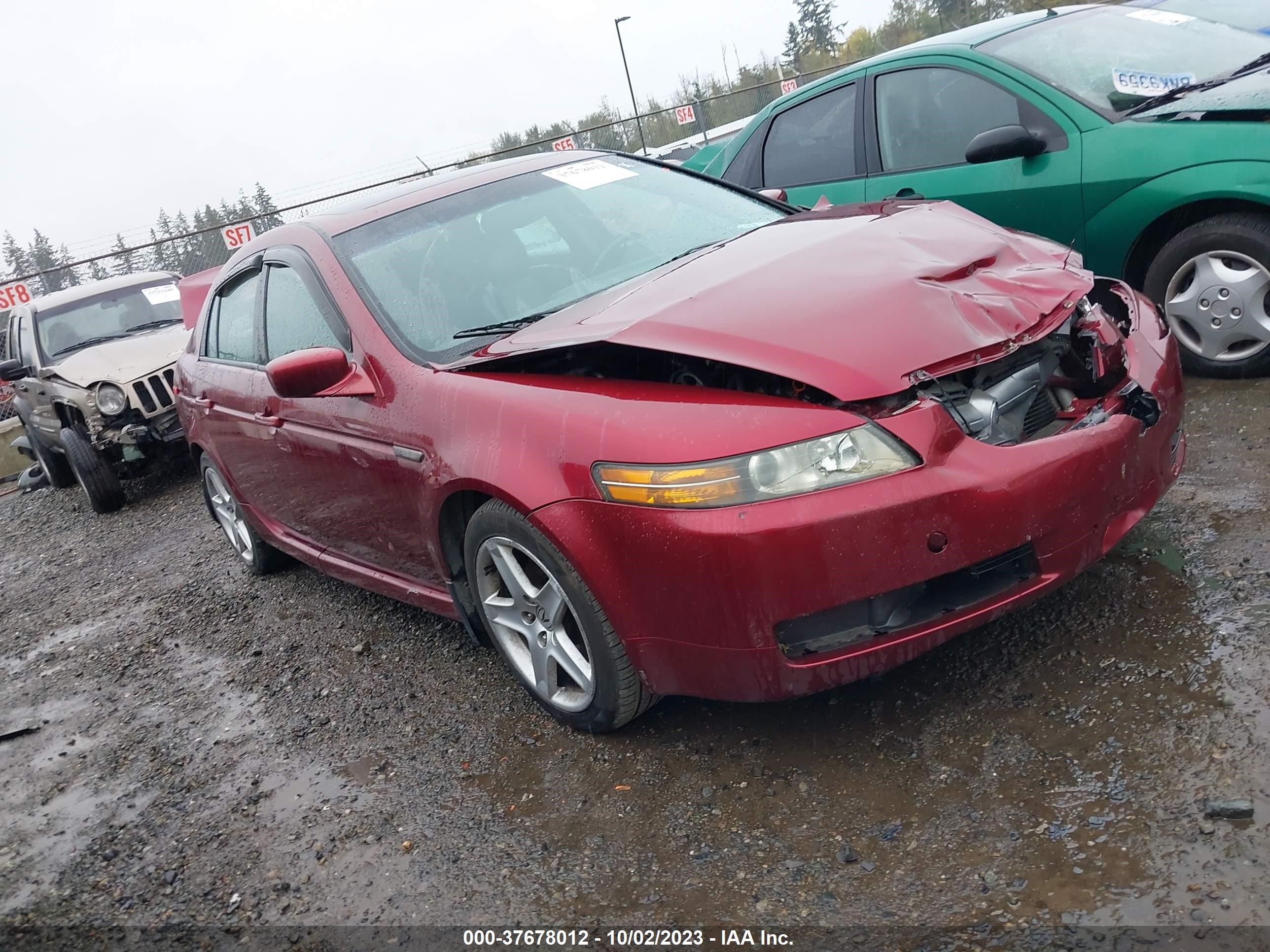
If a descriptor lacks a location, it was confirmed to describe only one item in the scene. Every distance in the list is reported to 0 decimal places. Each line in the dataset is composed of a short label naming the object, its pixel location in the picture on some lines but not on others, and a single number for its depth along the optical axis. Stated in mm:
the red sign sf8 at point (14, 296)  14477
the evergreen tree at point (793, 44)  70656
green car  3971
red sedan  2275
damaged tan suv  7770
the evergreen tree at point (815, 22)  72438
